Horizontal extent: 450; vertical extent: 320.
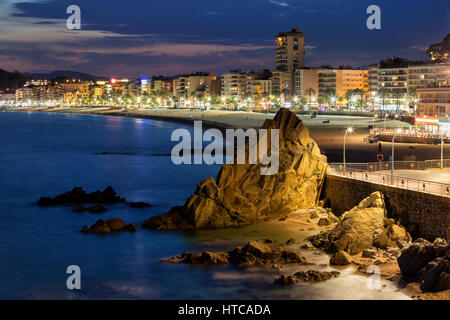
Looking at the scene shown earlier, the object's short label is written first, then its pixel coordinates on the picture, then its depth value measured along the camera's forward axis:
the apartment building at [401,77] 161.75
